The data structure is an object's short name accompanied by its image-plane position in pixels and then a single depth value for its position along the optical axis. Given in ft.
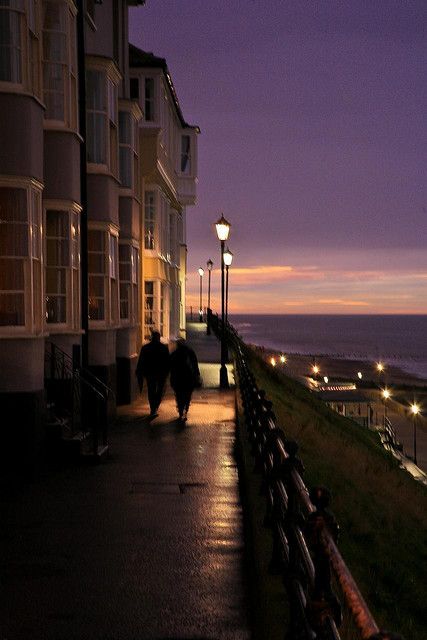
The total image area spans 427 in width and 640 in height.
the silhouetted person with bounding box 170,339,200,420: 58.70
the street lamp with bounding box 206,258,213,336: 212.76
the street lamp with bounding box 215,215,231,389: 79.15
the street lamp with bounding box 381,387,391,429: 236.63
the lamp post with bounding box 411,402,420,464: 198.27
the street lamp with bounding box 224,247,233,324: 110.97
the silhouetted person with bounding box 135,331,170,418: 58.95
